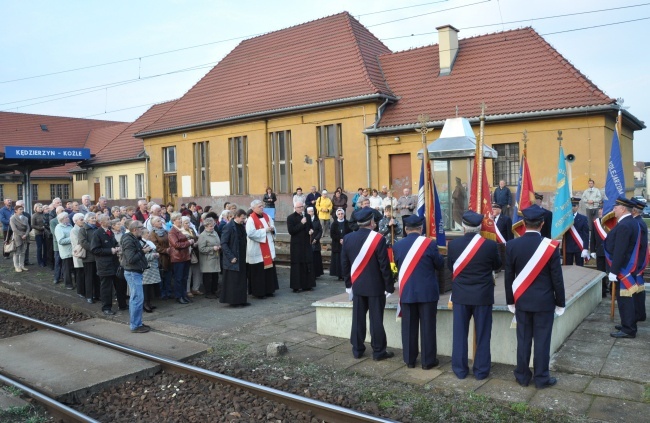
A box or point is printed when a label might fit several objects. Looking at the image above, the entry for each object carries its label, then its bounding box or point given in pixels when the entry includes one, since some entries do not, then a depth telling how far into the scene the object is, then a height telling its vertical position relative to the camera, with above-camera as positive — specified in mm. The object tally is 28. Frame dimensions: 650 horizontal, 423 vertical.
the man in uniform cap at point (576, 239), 11664 -989
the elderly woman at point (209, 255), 12031 -1149
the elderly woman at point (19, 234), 15781 -807
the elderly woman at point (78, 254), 11758 -1021
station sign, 27234 +2583
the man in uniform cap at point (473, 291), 6703 -1135
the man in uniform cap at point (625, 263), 8172 -1063
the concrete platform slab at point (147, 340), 8377 -2167
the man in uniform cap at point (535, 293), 6379 -1128
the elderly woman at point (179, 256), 11727 -1108
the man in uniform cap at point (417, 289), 7148 -1175
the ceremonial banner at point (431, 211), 8688 -256
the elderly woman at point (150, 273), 10987 -1391
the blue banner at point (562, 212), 11016 -407
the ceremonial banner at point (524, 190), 10750 +32
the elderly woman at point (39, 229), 16250 -681
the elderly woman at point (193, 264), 12211 -1387
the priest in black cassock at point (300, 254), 12898 -1251
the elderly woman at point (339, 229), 13891 -779
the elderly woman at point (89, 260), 11391 -1160
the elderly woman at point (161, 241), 11711 -805
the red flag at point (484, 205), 8058 -178
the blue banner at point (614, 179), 9891 +178
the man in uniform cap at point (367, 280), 7645 -1118
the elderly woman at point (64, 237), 12836 -726
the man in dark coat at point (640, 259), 8391 -1026
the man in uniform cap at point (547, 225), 12138 -710
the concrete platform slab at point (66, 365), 7051 -2200
